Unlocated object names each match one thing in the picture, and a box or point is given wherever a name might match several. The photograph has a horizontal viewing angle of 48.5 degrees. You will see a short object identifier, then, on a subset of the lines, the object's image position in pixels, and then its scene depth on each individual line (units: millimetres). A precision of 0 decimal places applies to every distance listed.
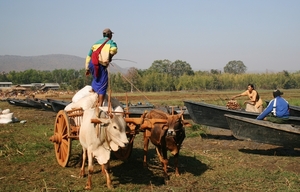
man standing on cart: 7339
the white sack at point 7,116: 16781
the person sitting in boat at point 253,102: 12903
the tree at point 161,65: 114831
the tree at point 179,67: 119725
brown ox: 7297
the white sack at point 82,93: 8289
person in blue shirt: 10094
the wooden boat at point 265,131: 9445
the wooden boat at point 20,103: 26700
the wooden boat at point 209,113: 12609
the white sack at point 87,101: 7484
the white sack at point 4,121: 16520
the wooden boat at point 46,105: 21891
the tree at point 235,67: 158875
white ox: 6211
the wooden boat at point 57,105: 19109
